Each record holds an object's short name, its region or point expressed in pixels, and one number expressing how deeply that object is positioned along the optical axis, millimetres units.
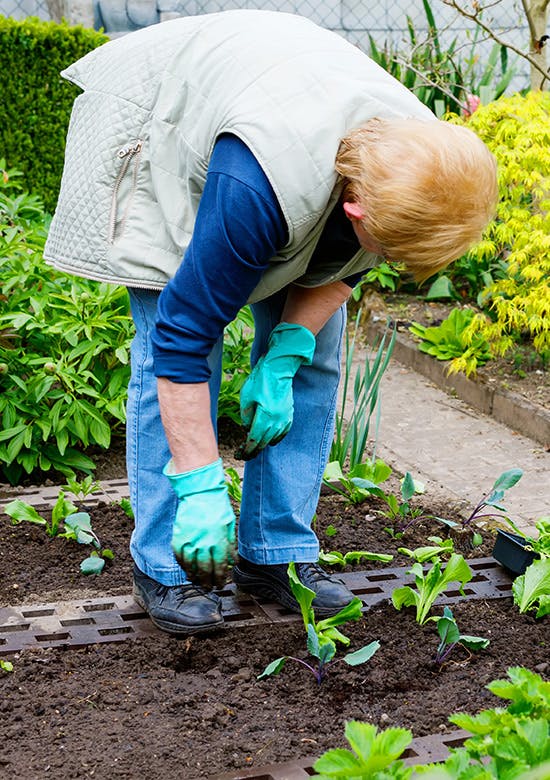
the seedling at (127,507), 3059
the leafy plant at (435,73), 6086
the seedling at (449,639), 2262
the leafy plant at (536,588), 2527
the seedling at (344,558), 2744
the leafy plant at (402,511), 3062
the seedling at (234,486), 3100
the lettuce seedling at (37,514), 2902
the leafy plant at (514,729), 1349
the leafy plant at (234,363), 3771
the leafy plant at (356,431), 3231
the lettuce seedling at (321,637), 2156
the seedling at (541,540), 2709
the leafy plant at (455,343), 4715
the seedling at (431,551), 2605
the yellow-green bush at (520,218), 4418
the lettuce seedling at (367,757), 1335
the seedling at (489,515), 2855
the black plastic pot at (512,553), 2703
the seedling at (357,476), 3182
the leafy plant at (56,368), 3377
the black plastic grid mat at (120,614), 2396
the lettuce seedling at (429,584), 2414
